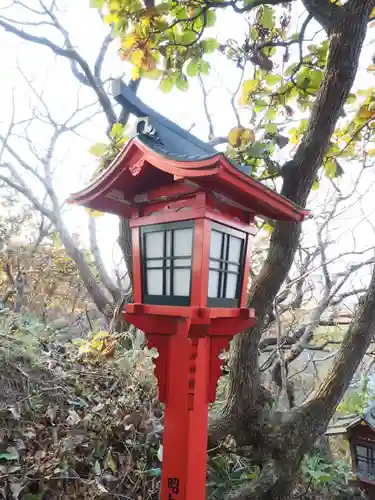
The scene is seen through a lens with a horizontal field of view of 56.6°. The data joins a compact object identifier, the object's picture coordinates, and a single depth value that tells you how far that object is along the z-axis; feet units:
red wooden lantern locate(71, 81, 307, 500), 3.99
